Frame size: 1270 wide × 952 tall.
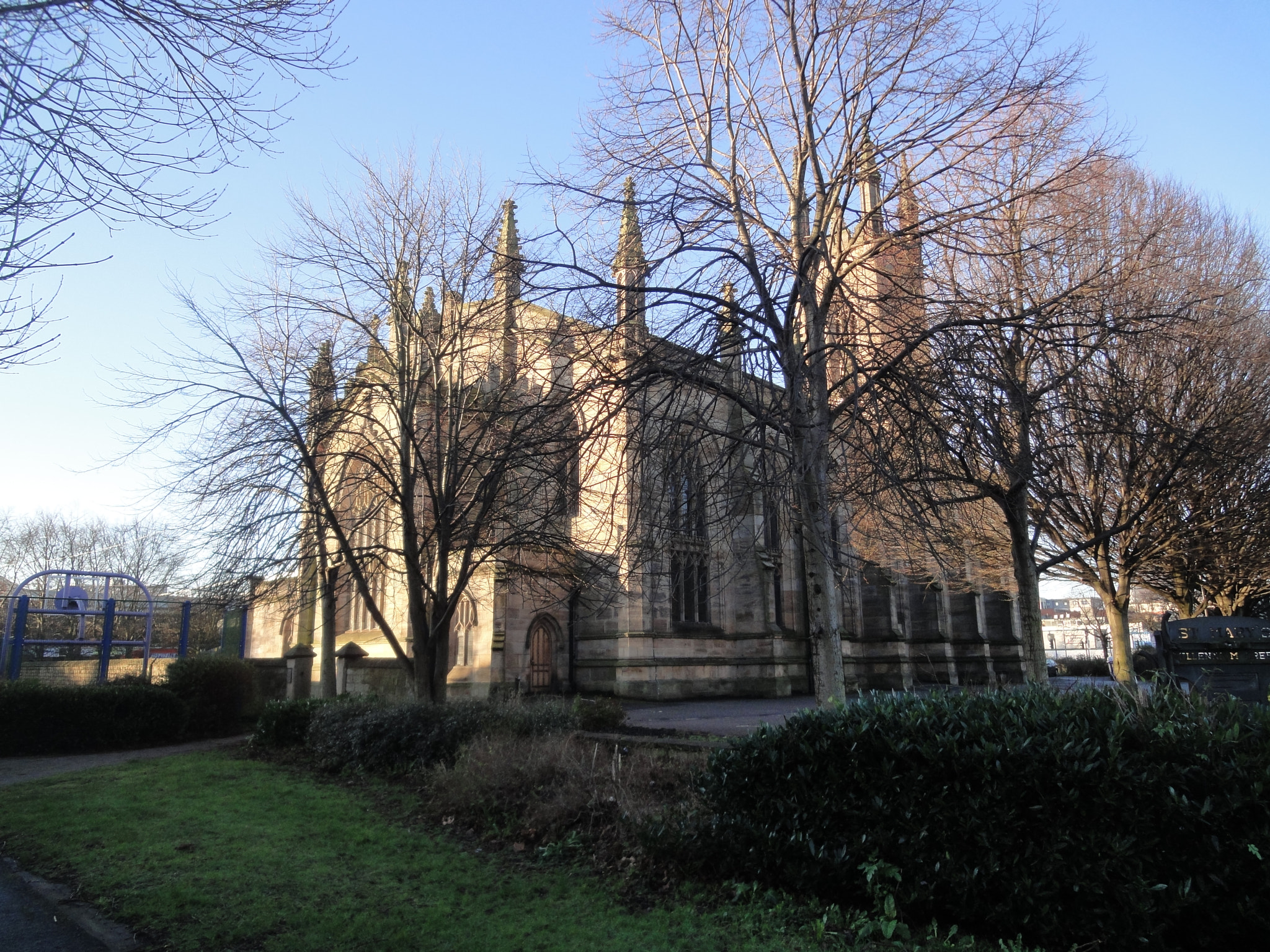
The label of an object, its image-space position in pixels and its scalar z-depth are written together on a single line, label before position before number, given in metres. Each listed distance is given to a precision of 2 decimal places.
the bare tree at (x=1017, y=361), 7.30
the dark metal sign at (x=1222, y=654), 12.04
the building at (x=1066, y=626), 68.31
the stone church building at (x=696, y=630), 21.50
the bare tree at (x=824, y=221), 8.23
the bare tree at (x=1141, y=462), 12.27
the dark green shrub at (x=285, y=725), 14.54
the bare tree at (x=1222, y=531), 14.20
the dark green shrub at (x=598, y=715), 12.26
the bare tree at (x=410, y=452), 14.14
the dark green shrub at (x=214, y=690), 16.94
